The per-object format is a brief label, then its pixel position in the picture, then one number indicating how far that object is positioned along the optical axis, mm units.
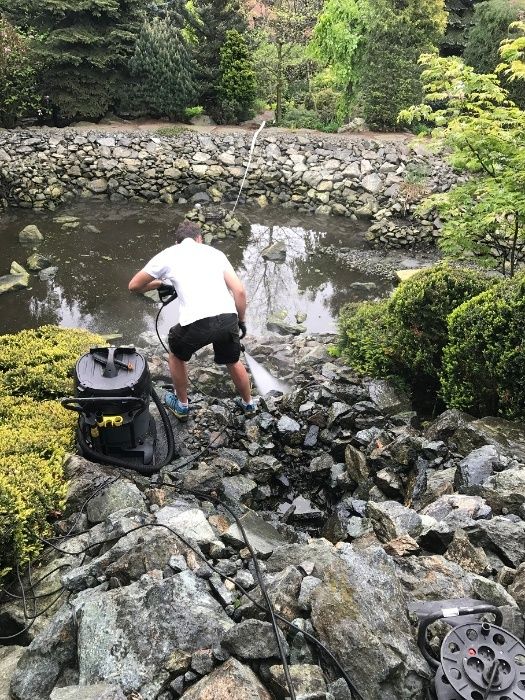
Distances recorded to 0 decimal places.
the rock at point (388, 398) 4746
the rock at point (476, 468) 3371
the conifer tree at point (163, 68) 12750
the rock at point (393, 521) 2986
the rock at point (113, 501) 3180
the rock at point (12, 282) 8191
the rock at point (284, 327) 7531
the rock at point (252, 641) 2010
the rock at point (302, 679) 1906
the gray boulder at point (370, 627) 1961
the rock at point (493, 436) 3602
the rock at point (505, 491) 3055
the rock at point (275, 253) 9750
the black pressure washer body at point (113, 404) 3523
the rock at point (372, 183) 11492
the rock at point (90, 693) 1825
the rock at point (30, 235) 9883
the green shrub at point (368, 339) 5137
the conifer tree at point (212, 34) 13219
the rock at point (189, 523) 2783
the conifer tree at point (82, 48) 12375
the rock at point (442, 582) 2326
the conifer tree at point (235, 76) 13148
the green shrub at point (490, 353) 3809
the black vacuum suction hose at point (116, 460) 3684
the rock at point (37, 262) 8891
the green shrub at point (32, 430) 2824
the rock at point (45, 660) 2154
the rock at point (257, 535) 2844
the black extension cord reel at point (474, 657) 1871
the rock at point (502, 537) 2689
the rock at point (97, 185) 11969
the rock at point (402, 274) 8491
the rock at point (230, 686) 1857
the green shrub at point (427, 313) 4496
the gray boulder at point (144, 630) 2029
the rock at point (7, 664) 2219
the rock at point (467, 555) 2592
